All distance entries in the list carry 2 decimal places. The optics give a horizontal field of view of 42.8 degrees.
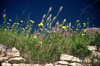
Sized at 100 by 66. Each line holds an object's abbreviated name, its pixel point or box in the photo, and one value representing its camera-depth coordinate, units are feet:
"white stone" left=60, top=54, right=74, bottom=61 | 14.67
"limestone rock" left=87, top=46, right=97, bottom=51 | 15.74
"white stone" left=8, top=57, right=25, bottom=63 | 15.28
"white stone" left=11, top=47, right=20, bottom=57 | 16.04
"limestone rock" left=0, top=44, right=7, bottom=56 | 16.41
